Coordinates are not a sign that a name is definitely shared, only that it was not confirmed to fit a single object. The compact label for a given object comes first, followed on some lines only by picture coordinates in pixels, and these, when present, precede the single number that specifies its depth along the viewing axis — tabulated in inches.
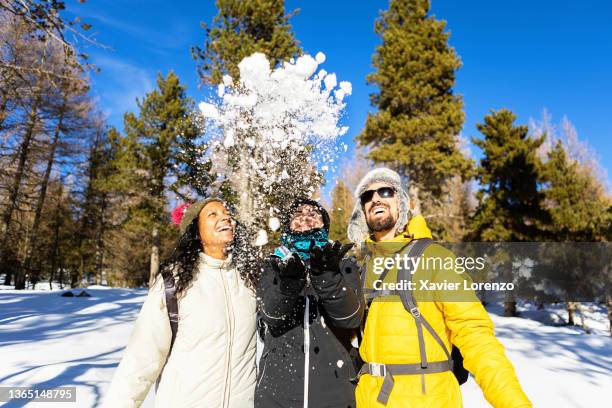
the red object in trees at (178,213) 110.3
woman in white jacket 76.5
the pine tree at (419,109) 603.2
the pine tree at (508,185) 630.5
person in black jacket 75.3
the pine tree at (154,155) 794.9
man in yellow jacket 62.1
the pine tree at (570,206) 593.3
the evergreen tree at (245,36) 534.9
